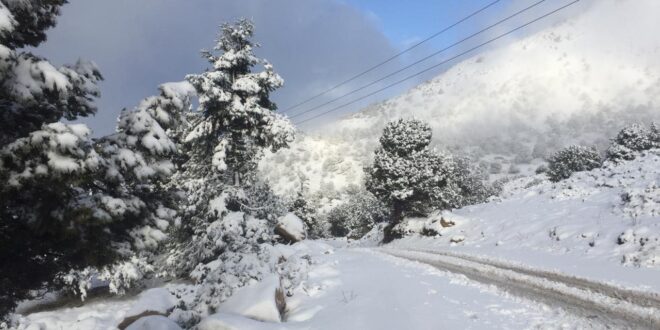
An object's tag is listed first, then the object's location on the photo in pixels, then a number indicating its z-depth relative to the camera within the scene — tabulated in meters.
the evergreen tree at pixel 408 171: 32.41
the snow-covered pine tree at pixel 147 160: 5.13
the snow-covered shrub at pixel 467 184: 55.41
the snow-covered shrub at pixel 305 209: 54.62
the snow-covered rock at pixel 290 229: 27.75
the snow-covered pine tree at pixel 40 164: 4.12
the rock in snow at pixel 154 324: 9.74
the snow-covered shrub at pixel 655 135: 43.97
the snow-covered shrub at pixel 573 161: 51.97
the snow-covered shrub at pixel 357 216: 65.31
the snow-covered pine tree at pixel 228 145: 15.62
